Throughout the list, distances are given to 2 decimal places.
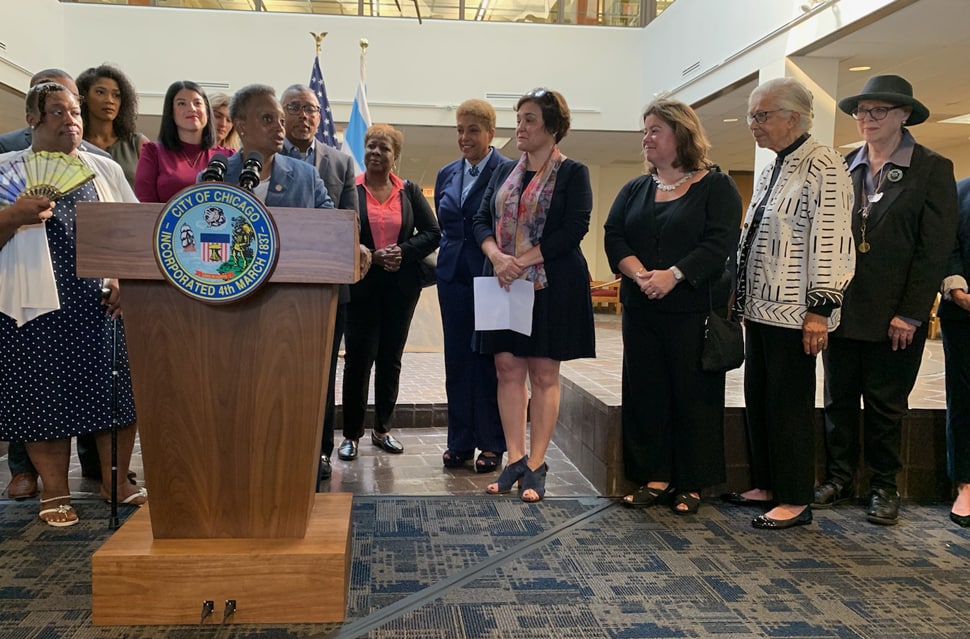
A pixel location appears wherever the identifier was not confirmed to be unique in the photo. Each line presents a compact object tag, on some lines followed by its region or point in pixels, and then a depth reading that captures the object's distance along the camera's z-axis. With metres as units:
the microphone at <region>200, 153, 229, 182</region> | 1.92
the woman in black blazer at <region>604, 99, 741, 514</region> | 2.75
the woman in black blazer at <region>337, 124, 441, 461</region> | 3.43
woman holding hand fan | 2.44
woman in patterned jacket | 2.58
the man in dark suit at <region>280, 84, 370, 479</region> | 2.90
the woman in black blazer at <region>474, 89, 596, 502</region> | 2.90
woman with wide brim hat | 2.74
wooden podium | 1.85
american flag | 5.45
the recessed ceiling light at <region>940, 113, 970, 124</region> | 9.87
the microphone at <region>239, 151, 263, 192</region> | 1.94
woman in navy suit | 3.25
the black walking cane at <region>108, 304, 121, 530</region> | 2.48
